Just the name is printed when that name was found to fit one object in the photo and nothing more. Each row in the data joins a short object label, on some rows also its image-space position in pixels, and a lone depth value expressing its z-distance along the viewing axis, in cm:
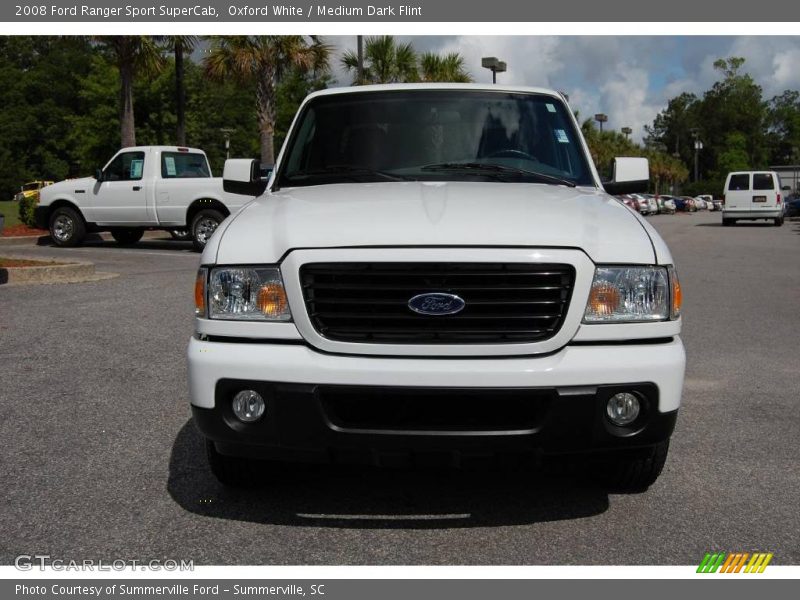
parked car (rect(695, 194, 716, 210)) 8206
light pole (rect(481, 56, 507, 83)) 2289
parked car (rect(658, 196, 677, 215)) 6544
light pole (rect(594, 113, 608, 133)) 5141
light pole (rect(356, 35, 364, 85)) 2415
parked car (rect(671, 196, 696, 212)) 7181
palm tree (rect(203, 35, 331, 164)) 2653
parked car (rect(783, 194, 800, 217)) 4662
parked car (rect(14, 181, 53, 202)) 6524
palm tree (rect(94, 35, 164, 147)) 2308
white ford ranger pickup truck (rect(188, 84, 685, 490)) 312
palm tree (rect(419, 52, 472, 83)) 3294
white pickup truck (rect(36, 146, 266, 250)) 1708
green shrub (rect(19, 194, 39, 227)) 2053
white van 3294
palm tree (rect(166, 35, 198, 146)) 2533
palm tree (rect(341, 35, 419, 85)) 3078
